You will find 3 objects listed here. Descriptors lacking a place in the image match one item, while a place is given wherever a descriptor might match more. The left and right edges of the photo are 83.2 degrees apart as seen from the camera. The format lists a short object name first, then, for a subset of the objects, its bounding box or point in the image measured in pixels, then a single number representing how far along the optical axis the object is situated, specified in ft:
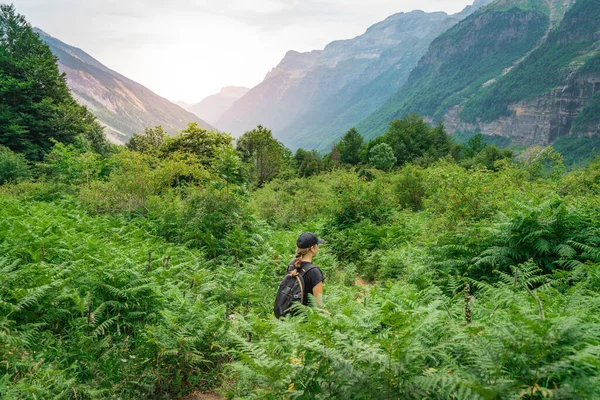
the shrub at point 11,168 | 72.76
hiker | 13.75
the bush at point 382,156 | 157.99
